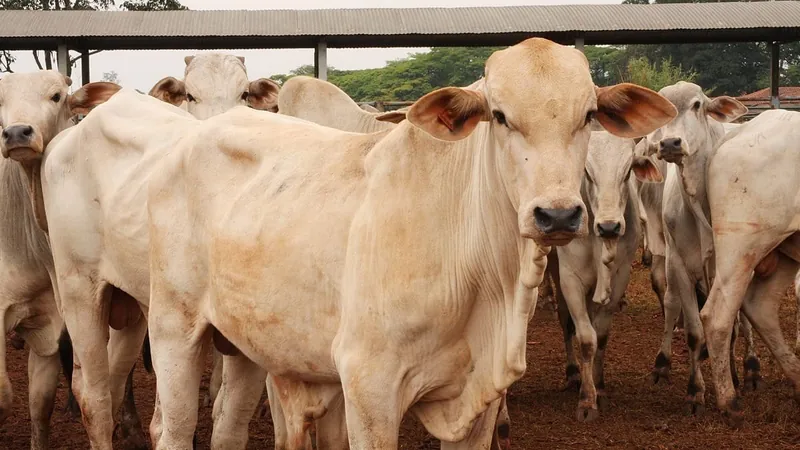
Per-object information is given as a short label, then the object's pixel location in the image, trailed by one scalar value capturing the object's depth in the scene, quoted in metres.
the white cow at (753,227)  6.82
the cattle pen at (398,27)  21.05
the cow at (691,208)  7.70
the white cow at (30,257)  6.50
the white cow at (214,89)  7.72
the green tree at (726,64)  50.53
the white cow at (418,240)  3.46
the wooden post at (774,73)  21.25
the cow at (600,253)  7.36
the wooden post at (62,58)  21.56
